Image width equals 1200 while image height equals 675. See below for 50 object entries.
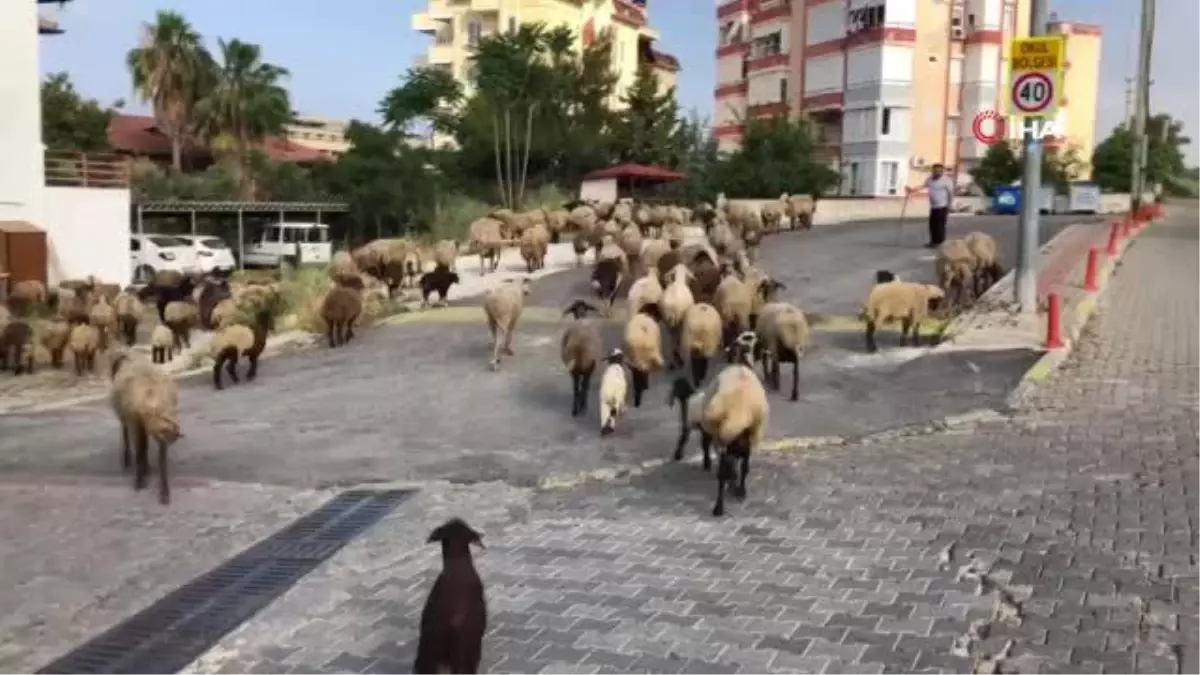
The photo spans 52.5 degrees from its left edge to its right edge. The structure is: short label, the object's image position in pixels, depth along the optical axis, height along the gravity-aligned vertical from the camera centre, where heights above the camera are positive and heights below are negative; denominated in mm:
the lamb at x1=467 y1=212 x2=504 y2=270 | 25062 -466
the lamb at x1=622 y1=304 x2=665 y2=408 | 11602 -1209
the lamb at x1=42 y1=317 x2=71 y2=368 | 17219 -1840
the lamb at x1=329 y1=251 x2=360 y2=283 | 19359 -917
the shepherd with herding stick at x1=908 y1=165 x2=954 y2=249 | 24375 +524
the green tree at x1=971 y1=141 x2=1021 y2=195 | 50938 +2649
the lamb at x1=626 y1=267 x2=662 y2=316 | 13980 -846
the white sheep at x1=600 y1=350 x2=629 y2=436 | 10625 -1491
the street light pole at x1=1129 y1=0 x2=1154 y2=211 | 36594 +4043
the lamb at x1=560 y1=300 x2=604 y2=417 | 11719 -1297
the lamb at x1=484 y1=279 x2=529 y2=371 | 14867 -1137
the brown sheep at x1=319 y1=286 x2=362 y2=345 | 17047 -1377
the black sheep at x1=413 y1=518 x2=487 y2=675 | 4723 -1572
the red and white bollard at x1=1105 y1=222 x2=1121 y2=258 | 23562 -155
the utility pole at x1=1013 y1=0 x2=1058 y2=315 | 14414 +139
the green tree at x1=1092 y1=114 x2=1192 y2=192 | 59281 +3722
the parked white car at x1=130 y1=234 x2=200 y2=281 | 32219 -1215
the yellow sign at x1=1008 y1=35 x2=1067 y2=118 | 13586 +1745
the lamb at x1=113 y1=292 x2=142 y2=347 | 18750 -1627
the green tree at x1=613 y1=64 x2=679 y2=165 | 51594 +4146
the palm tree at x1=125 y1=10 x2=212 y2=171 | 49844 +5698
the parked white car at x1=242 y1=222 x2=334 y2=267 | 37094 -914
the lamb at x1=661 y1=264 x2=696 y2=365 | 13258 -891
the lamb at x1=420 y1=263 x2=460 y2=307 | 20156 -1089
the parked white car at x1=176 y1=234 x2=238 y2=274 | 33812 -1184
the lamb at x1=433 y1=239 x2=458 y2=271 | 21578 -682
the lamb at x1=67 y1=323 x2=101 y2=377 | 16662 -1858
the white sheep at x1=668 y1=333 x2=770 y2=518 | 7965 -1285
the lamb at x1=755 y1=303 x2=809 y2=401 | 11898 -1080
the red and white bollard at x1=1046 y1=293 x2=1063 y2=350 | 13352 -1054
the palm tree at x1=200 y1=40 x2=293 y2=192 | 49531 +4454
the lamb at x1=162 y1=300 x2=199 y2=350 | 17656 -1570
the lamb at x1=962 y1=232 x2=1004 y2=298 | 18234 -443
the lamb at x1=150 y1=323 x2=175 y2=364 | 16828 -1859
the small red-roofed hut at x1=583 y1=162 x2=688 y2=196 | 43531 +1672
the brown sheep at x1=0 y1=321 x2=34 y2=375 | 16688 -1916
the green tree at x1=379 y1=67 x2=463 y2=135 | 50344 +4773
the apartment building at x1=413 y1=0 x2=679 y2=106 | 64938 +10860
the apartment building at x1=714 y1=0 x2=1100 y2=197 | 56969 +6964
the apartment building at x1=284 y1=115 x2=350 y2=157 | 76938 +5279
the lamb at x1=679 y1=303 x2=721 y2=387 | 12000 -1098
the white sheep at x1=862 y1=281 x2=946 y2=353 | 14125 -888
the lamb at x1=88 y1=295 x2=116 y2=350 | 17734 -1611
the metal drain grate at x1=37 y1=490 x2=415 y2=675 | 5637 -2036
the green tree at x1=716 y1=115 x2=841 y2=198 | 46531 +2249
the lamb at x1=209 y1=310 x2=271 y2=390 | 14195 -1590
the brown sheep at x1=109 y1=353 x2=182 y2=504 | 8883 -1455
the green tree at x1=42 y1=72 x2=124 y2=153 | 45250 +3323
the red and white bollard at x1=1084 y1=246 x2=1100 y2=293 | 17953 -664
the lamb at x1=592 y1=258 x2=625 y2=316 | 18250 -881
